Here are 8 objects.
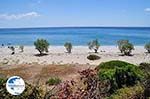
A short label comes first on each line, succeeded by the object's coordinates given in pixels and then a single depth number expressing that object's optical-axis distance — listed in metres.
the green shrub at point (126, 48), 17.45
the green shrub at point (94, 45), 20.51
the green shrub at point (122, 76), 5.30
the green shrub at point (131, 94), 4.04
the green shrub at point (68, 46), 20.38
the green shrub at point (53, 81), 6.56
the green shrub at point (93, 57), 15.12
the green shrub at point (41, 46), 18.61
